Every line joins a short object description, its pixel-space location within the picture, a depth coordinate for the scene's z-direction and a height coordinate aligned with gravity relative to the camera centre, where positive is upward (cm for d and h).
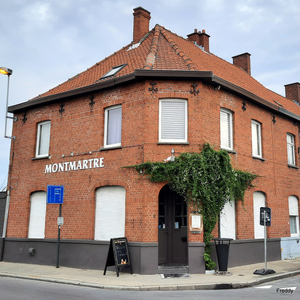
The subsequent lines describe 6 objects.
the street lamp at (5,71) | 1604 +643
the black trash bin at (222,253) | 1275 -75
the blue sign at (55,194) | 1448 +124
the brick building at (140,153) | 1369 +300
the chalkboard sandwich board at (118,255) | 1238 -85
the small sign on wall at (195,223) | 1313 +23
